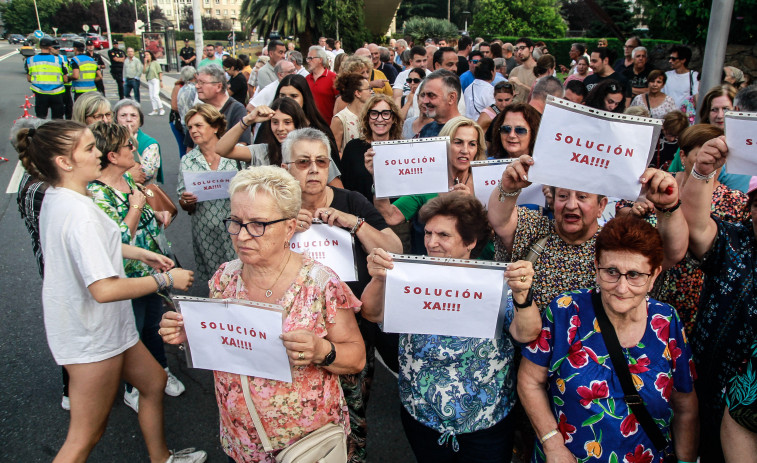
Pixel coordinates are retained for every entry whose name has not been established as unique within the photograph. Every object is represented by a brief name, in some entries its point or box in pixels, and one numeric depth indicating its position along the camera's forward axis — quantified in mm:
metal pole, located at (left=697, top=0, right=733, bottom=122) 5547
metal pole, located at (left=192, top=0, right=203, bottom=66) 15081
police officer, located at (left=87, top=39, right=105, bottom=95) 15543
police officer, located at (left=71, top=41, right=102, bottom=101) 13741
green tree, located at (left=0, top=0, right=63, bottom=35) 74812
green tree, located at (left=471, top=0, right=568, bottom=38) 39812
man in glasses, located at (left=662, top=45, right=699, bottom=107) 7809
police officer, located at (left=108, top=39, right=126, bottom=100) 17734
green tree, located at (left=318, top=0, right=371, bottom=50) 26297
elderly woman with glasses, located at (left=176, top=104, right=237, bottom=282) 4246
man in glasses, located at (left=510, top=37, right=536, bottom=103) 10530
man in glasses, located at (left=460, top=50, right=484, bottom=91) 8773
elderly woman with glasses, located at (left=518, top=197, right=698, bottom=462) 2113
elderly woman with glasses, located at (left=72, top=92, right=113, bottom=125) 4812
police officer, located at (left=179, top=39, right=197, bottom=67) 15273
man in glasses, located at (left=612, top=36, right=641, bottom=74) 10647
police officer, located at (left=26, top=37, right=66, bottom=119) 12555
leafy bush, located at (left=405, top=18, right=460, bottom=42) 35500
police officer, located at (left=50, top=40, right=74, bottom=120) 13409
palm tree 28281
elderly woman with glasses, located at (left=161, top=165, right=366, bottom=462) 2234
